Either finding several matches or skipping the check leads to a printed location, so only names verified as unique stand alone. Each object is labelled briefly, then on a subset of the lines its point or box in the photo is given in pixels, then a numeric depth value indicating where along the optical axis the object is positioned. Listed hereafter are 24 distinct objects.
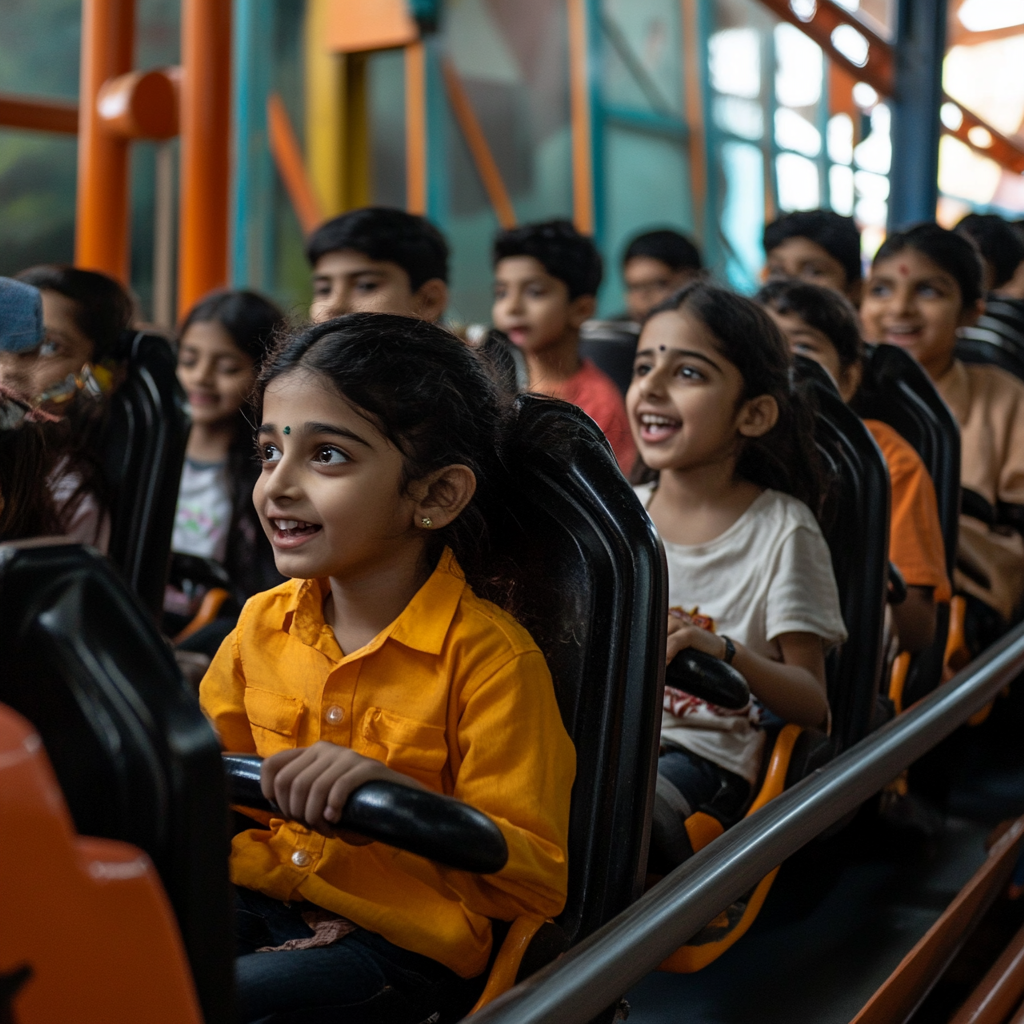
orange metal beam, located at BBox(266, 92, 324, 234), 5.69
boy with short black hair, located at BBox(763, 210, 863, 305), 2.56
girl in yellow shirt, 0.87
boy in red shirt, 2.53
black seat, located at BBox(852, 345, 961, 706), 1.75
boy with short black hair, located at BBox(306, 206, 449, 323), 2.20
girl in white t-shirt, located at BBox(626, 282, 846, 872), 1.34
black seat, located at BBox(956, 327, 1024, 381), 2.49
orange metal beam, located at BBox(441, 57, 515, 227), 6.06
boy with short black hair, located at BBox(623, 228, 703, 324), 3.13
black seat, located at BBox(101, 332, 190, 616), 1.58
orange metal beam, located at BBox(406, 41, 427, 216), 5.91
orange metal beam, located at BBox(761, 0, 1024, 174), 4.38
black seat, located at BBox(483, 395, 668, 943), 0.94
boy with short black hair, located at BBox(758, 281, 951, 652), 1.68
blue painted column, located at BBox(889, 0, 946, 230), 4.34
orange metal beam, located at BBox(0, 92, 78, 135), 3.10
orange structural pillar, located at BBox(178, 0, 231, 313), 2.93
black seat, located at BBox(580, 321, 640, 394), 2.66
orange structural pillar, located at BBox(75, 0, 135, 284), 3.01
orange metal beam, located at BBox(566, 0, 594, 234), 6.47
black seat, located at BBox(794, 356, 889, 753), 1.43
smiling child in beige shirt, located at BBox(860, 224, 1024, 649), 2.10
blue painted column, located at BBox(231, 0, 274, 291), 3.23
